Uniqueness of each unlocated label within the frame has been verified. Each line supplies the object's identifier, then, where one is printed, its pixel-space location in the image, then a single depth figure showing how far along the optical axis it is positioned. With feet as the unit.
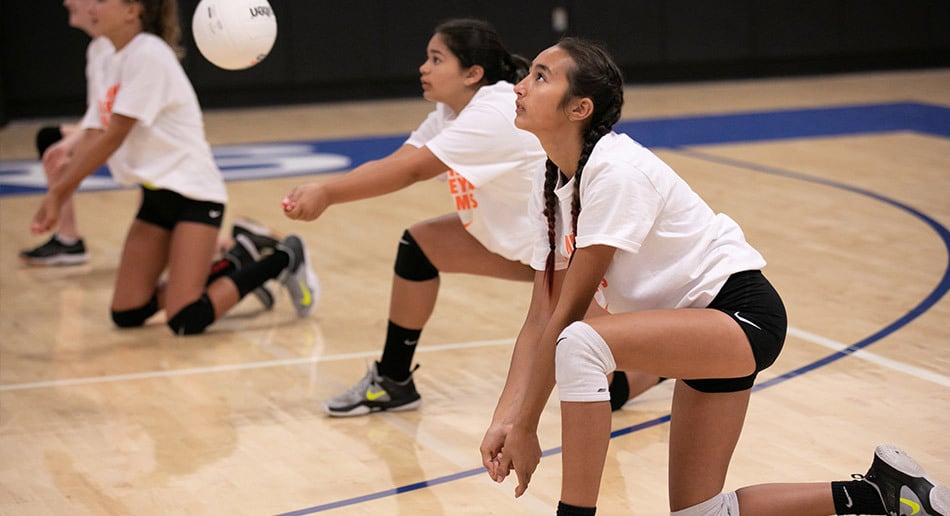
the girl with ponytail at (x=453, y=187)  23.65
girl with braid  16.33
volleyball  24.97
